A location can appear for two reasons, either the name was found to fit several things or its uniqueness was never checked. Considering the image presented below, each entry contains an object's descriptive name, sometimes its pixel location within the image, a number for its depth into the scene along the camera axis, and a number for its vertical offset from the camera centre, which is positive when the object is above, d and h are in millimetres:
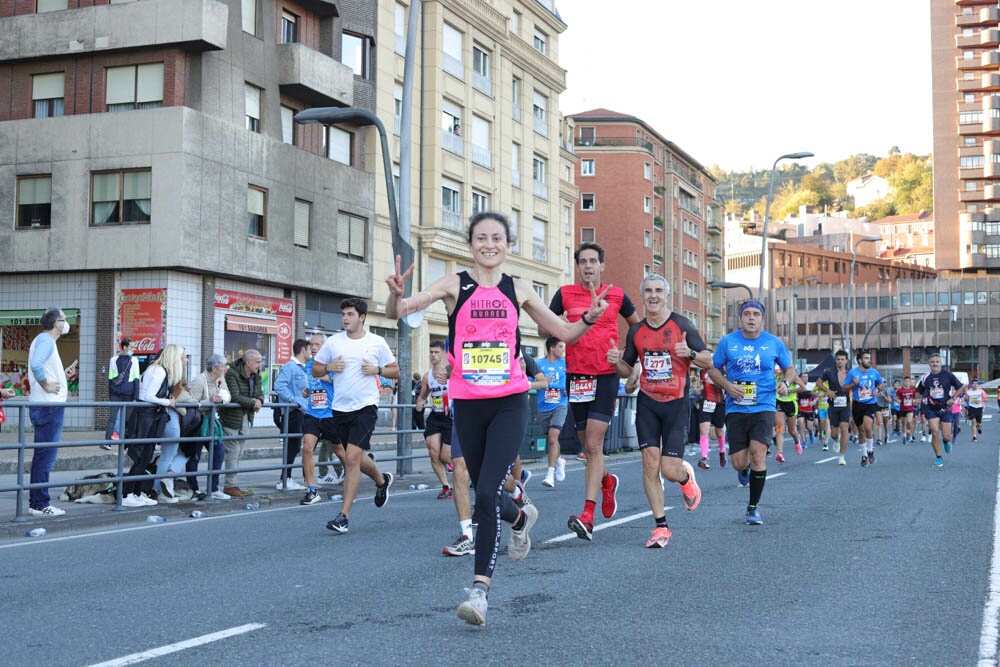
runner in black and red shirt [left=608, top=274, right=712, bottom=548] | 9109 +26
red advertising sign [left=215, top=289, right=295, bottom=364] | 31531 +2139
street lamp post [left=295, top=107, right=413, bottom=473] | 17891 +2284
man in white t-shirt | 10148 +4
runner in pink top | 6031 +230
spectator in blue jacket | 14953 -58
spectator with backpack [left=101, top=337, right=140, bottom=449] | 19891 +183
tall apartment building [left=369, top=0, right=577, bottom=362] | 41031 +9764
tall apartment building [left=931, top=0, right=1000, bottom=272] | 110125 +23976
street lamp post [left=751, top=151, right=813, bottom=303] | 34625 +6640
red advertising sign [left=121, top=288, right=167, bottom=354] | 29328 +1684
